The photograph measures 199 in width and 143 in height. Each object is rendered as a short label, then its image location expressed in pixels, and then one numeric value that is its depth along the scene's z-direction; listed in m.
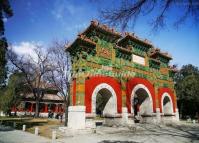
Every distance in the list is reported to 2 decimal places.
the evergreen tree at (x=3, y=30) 10.43
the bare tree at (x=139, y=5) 4.00
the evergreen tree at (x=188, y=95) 24.56
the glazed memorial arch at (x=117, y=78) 11.52
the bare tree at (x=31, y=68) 22.12
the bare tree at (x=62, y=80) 15.42
